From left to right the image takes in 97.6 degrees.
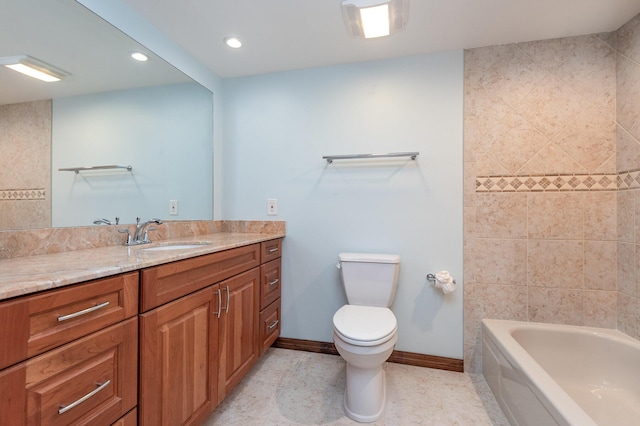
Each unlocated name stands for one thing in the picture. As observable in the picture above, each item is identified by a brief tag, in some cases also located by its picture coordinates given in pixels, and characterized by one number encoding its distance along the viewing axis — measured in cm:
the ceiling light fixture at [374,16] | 137
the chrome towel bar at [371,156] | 188
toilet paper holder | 187
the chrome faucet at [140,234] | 154
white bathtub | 121
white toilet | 135
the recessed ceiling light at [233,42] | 178
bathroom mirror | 111
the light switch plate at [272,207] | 217
